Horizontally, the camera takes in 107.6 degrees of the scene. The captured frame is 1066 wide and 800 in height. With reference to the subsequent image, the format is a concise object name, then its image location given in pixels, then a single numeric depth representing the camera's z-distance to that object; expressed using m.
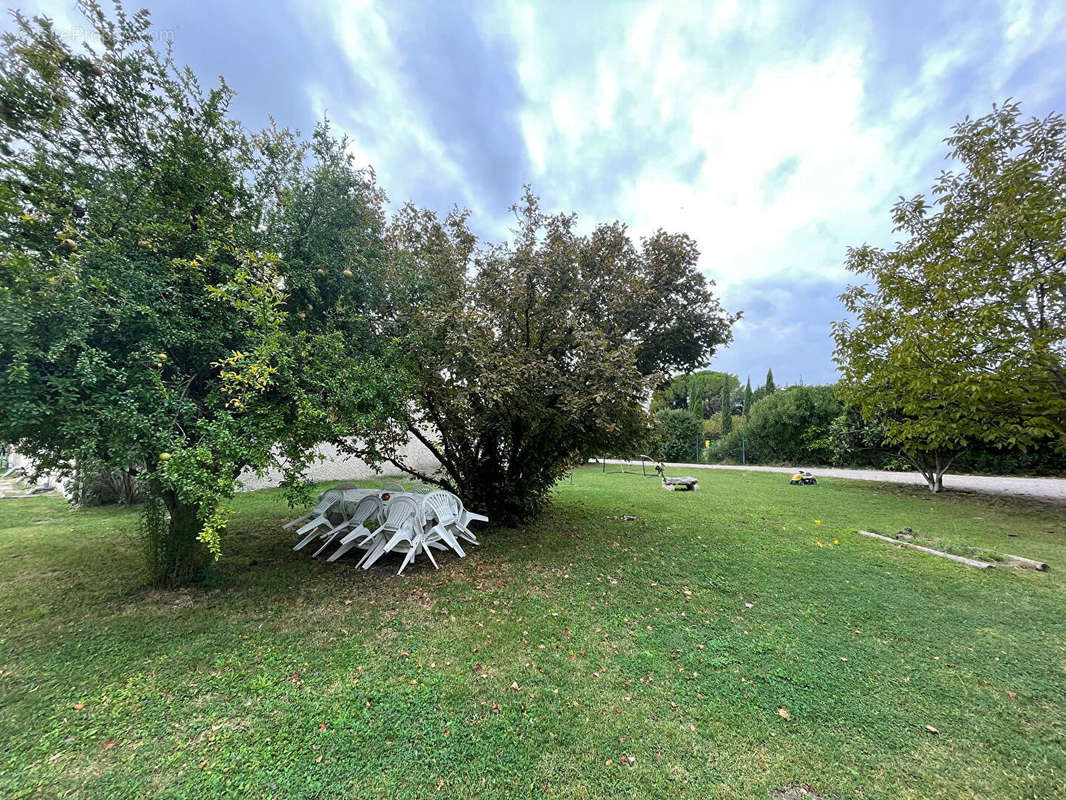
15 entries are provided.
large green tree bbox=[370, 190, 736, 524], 4.57
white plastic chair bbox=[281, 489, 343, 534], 5.05
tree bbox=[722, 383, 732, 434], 26.24
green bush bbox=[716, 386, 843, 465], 17.94
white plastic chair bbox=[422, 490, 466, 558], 4.66
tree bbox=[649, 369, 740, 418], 33.12
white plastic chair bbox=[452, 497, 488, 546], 5.18
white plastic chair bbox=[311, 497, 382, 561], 4.85
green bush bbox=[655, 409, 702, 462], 22.89
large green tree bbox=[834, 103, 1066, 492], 7.14
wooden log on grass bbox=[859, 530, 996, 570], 4.82
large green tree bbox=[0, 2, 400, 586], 2.55
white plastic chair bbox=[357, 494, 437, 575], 4.42
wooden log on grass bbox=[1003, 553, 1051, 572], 4.72
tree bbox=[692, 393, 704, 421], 30.92
